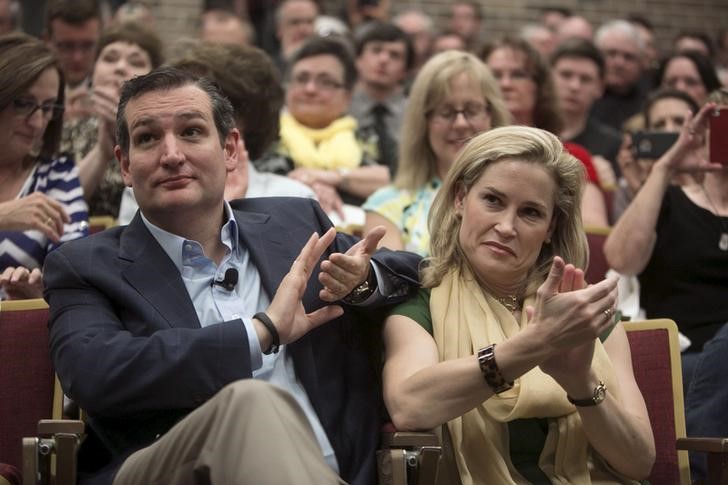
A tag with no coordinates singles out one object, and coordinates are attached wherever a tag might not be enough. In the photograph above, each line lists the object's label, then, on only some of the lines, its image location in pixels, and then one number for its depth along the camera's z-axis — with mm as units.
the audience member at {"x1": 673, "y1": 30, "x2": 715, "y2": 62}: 8172
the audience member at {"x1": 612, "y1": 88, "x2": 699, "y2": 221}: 4717
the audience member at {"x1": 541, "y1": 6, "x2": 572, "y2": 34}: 8922
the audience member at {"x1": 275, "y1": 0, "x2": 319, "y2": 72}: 7016
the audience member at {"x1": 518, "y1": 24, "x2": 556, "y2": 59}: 8156
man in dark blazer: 2514
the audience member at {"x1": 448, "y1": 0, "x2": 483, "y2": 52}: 8766
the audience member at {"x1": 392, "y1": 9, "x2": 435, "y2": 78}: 7996
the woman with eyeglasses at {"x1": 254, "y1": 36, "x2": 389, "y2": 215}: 4875
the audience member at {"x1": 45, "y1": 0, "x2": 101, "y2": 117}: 5195
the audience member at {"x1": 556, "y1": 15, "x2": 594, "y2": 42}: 8102
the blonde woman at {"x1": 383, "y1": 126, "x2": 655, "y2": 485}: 2572
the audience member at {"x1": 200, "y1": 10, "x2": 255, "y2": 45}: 6766
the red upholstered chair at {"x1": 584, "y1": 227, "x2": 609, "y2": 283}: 4133
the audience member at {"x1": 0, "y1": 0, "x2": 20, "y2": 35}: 6480
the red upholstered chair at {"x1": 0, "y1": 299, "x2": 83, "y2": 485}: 2889
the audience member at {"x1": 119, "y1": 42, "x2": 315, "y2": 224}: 3871
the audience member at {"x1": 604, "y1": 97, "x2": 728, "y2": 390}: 3850
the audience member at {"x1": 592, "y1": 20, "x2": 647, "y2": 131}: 7082
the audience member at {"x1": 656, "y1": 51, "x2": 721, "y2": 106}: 6086
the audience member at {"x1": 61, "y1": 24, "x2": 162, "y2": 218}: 4049
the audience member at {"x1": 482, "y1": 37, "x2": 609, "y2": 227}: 4969
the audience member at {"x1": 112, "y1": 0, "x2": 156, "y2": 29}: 6332
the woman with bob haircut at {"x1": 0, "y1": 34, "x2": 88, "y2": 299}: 3305
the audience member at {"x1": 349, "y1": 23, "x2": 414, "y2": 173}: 5691
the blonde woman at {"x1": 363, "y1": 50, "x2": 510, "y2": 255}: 3977
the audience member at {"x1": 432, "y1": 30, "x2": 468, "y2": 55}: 7227
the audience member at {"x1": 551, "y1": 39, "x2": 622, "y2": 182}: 5746
